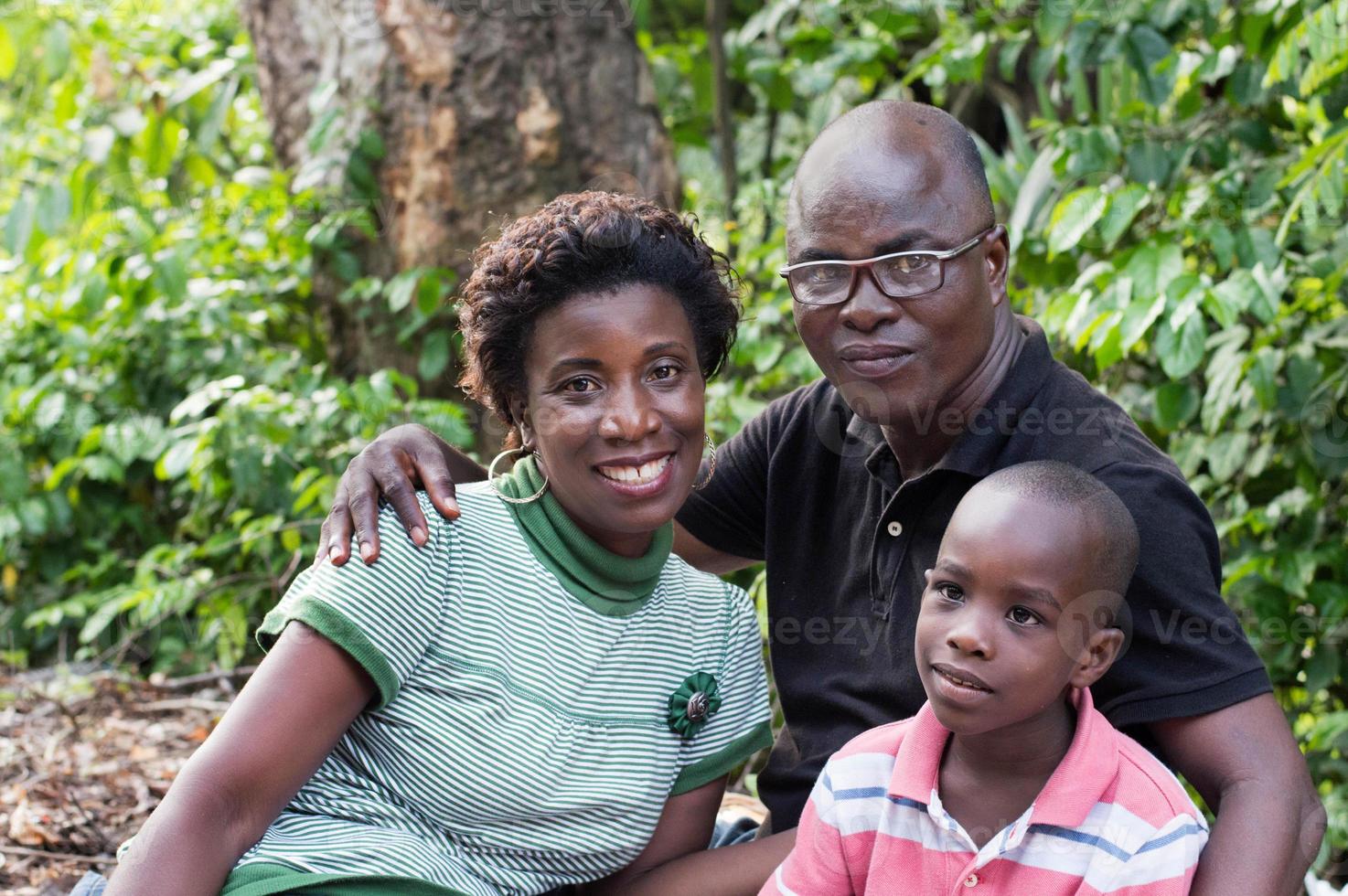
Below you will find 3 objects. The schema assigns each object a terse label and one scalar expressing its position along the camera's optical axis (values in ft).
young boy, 5.81
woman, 6.35
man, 6.15
